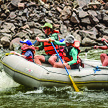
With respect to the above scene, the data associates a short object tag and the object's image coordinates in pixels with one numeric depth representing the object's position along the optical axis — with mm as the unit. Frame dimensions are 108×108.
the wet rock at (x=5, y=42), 27703
